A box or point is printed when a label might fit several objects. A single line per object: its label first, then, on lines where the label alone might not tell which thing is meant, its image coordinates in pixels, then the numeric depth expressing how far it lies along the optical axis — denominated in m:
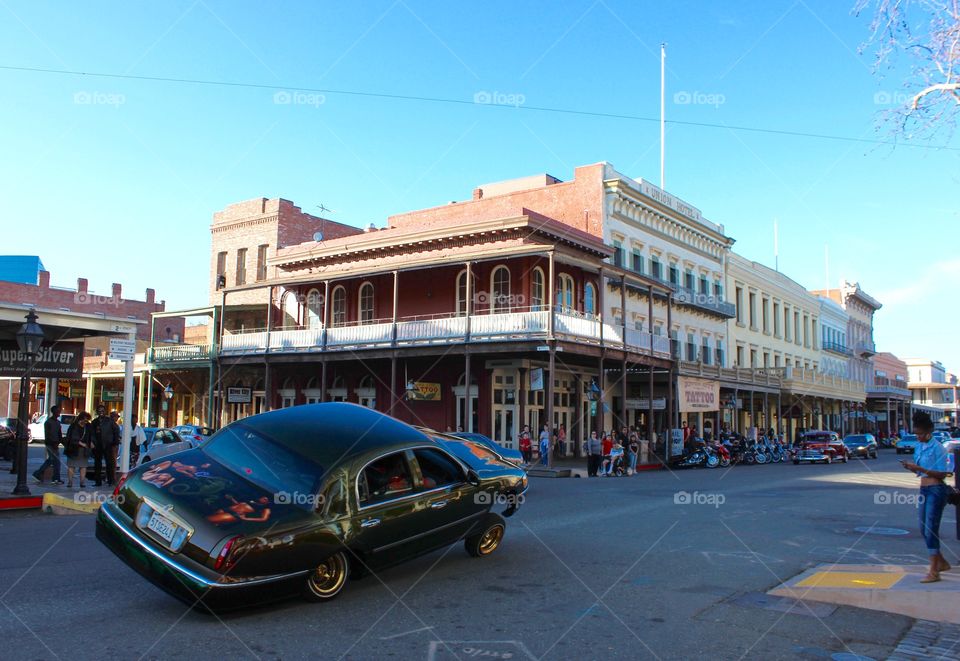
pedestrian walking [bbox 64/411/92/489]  16.53
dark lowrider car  5.89
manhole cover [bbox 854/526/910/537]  11.30
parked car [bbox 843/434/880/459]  39.11
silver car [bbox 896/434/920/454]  45.92
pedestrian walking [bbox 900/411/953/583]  7.79
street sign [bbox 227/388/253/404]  33.00
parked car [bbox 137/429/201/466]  23.72
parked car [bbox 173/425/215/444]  25.36
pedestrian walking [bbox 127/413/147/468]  19.17
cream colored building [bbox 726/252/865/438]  46.81
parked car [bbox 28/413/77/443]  37.88
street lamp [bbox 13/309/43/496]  13.41
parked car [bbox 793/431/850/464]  33.47
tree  8.98
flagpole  37.32
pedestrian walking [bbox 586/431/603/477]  24.31
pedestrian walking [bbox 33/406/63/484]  16.77
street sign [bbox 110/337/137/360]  14.98
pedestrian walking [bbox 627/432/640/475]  25.94
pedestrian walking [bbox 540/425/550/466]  25.48
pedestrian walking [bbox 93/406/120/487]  17.42
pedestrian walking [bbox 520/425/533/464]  26.66
